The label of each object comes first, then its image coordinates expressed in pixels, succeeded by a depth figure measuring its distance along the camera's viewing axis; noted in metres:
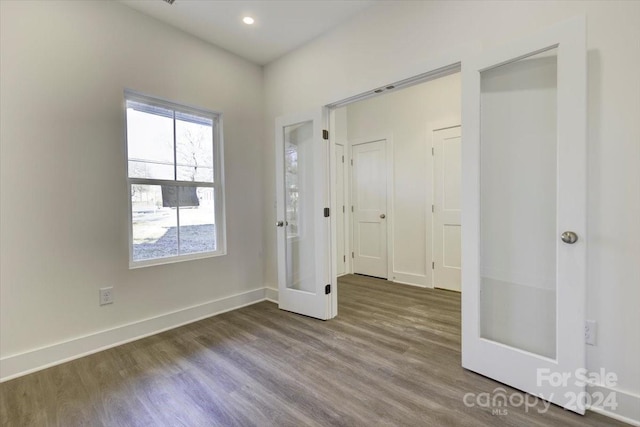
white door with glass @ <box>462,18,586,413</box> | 1.48
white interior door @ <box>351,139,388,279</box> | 4.43
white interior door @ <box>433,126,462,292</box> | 3.69
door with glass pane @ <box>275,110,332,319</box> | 2.79
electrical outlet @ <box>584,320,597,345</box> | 1.56
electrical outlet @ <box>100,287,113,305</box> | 2.30
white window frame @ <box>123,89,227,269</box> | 2.51
